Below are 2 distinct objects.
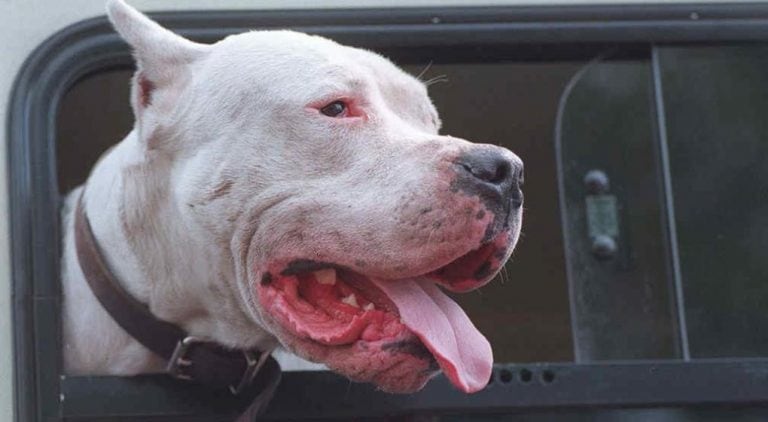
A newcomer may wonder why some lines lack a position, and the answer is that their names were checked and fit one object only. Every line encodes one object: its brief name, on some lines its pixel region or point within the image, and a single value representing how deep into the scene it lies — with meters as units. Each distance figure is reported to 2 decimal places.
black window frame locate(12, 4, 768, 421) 2.83
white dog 2.57
